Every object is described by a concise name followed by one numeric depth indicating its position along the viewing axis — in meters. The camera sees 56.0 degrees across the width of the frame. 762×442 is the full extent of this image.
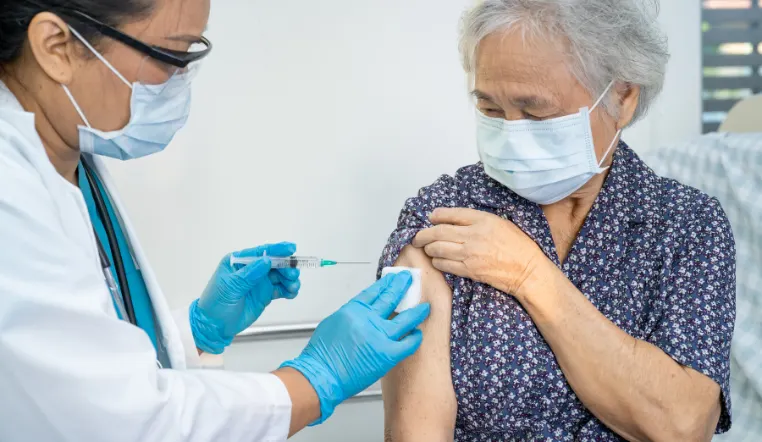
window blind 2.35
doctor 0.92
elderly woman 1.30
